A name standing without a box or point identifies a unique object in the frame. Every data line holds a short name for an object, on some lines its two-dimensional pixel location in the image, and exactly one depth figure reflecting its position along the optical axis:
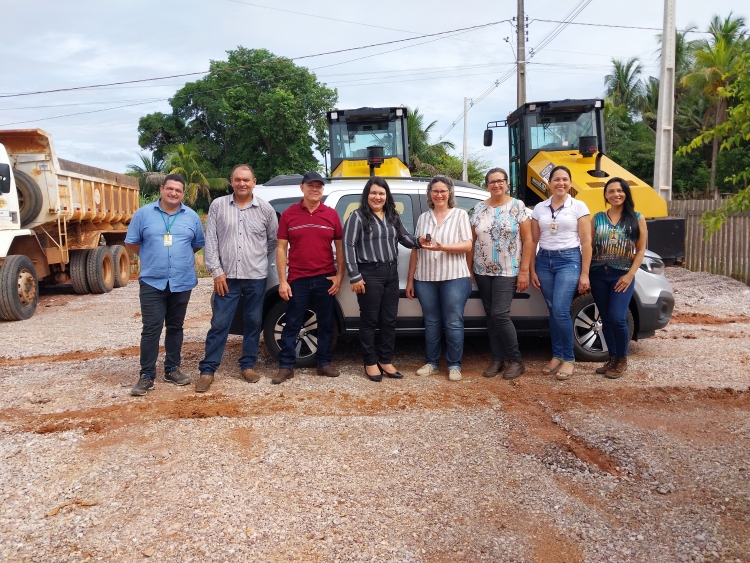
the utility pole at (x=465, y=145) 39.20
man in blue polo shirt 5.30
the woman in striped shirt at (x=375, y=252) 5.39
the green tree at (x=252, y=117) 37.38
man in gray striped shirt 5.39
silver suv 5.95
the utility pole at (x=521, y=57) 20.50
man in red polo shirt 5.42
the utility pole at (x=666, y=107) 13.97
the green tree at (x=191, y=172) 33.81
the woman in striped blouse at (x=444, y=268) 5.50
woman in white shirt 5.46
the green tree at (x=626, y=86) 39.75
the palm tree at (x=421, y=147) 39.19
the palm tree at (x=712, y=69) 27.88
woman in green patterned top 5.44
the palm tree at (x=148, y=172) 36.32
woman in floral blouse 5.50
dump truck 9.72
